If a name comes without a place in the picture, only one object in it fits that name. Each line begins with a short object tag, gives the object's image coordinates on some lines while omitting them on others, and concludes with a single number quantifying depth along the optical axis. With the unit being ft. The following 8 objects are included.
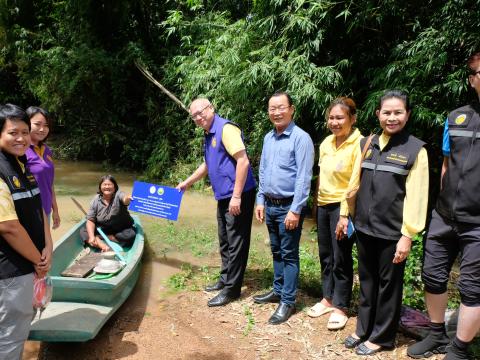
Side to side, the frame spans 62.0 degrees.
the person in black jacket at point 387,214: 8.31
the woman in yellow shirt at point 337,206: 9.82
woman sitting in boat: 16.05
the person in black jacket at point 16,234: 7.04
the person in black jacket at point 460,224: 7.80
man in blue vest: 11.09
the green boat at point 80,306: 9.58
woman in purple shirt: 10.83
